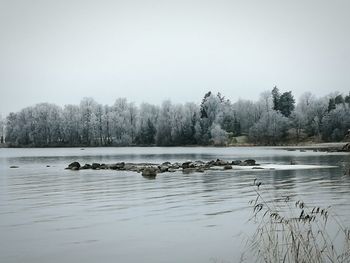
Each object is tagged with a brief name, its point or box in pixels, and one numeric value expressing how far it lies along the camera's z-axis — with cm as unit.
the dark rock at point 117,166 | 6097
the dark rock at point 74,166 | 6123
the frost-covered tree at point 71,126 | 16900
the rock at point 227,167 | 5726
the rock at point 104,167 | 6194
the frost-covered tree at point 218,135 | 15350
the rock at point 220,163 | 6272
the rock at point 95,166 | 6184
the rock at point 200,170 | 5444
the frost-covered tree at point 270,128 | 15450
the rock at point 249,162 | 6282
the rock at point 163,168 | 5400
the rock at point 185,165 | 5799
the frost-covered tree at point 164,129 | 16125
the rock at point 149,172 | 4957
